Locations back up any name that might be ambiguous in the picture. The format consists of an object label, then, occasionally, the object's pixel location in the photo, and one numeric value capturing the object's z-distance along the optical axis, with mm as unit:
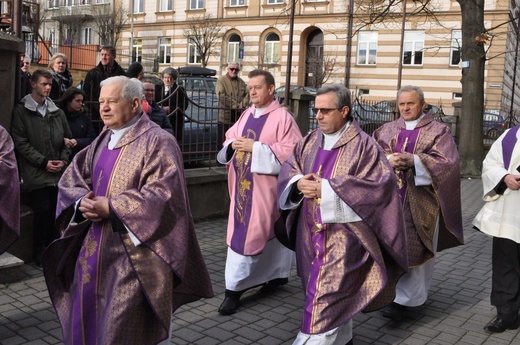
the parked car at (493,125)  23391
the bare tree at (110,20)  39609
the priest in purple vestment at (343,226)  3820
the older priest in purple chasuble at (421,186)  5164
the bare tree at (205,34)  38684
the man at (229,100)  9086
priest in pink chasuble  5234
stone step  5562
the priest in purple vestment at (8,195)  3938
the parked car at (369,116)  13398
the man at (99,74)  7457
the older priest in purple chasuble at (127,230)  3301
